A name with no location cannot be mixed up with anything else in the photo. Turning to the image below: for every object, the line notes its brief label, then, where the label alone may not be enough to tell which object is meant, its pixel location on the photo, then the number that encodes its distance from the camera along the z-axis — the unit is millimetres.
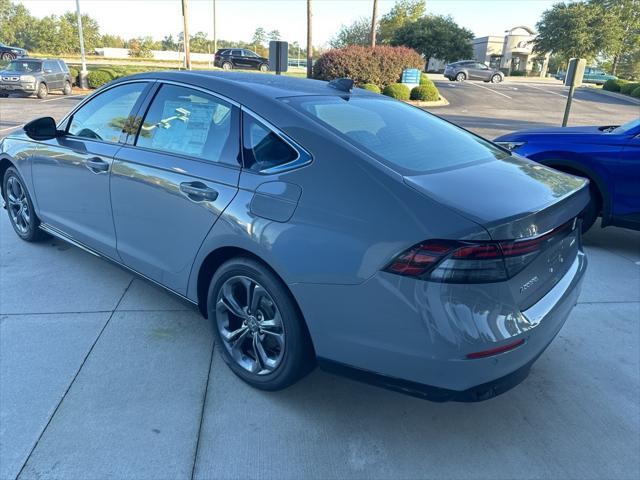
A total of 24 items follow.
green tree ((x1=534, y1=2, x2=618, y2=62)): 50812
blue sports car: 4887
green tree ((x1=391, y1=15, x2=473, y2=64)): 49438
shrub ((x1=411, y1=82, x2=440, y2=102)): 23703
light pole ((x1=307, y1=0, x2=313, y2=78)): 26231
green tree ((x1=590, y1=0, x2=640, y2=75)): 54312
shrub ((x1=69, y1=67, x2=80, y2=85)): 26438
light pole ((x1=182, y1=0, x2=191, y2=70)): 27438
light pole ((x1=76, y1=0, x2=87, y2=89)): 25453
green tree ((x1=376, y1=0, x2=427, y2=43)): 58181
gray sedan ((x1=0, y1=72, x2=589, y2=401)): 1960
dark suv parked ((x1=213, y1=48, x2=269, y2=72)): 39188
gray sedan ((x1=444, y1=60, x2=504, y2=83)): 37781
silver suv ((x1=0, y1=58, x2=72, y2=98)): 20297
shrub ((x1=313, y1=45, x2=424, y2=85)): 24094
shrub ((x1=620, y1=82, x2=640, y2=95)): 30875
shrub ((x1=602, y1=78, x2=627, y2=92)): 32906
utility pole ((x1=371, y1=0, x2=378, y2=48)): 29539
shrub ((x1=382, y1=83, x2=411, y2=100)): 22547
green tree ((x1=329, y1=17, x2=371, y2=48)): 61994
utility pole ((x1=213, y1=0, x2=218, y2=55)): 52909
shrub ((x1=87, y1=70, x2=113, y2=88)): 25438
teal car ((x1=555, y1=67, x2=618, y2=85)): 54444
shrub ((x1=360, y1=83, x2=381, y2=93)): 22156
